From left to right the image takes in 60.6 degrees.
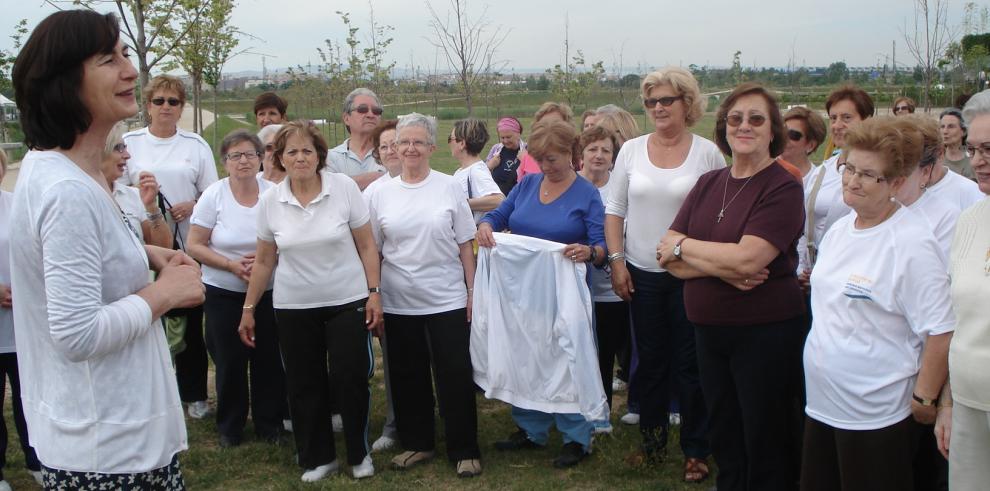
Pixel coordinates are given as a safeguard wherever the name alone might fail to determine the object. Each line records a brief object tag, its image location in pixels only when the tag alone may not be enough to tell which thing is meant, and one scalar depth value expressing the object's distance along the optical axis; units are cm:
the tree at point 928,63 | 1388
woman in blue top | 513
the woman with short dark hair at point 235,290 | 558
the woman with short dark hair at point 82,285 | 223
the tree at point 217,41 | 1376
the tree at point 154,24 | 986
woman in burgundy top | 391
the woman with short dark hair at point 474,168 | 652
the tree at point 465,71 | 1471
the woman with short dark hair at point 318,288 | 487
